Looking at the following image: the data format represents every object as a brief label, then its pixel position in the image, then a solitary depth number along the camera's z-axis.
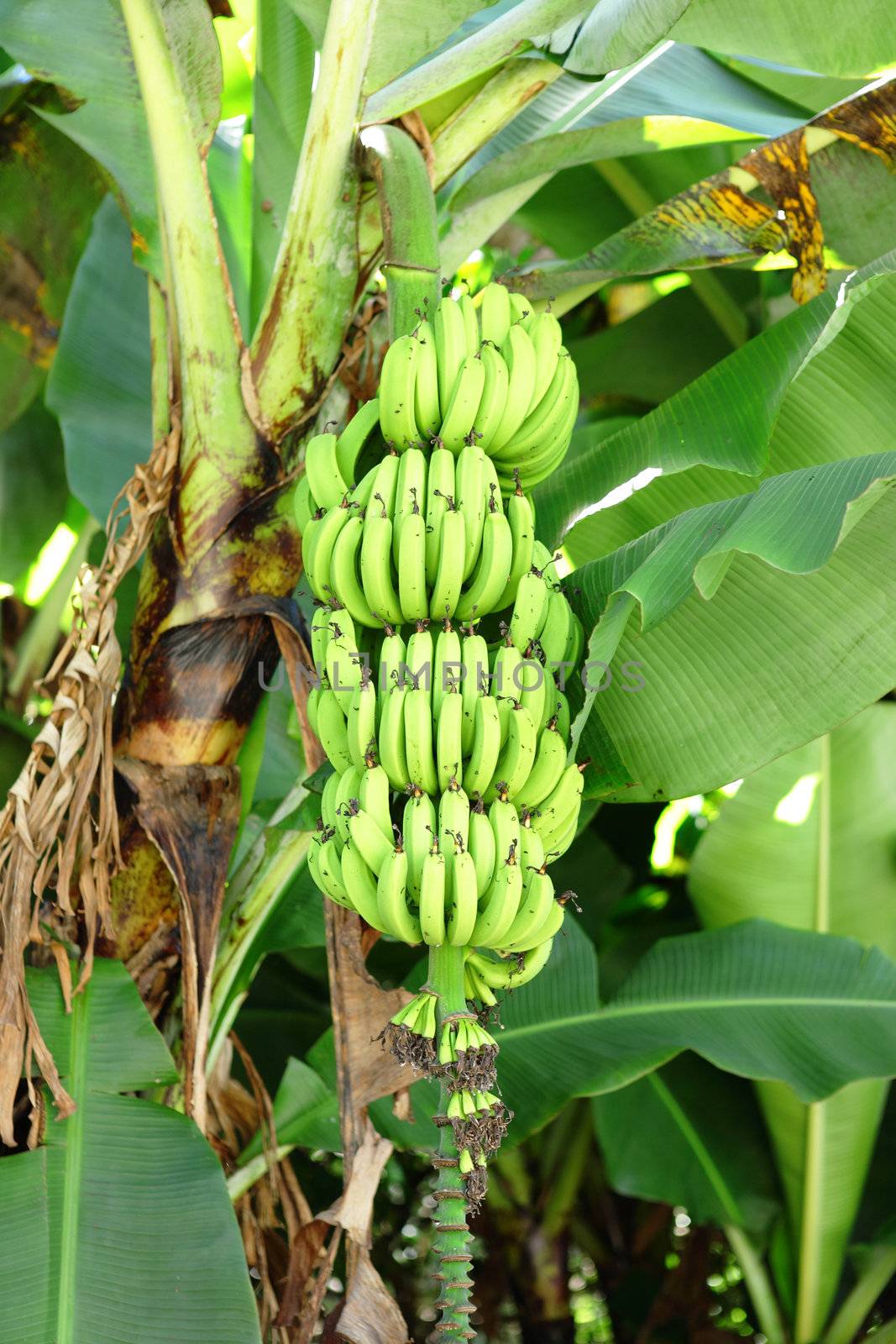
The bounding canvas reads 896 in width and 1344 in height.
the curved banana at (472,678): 1.01
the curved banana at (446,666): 1.00
